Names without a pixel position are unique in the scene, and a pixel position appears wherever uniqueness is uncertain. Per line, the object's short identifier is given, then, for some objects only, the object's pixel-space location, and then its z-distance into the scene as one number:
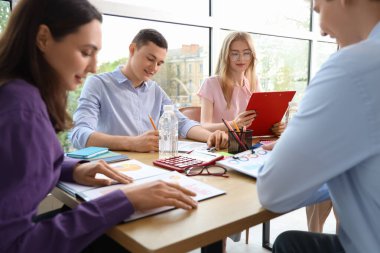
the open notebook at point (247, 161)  1.05
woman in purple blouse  0.64
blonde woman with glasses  2.22
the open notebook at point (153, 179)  0.83
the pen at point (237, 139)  1.34
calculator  1.13
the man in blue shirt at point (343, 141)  0.66
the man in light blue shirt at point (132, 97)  1.72
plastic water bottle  1.36
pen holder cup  1.34
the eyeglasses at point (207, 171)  1.07
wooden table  0.64
